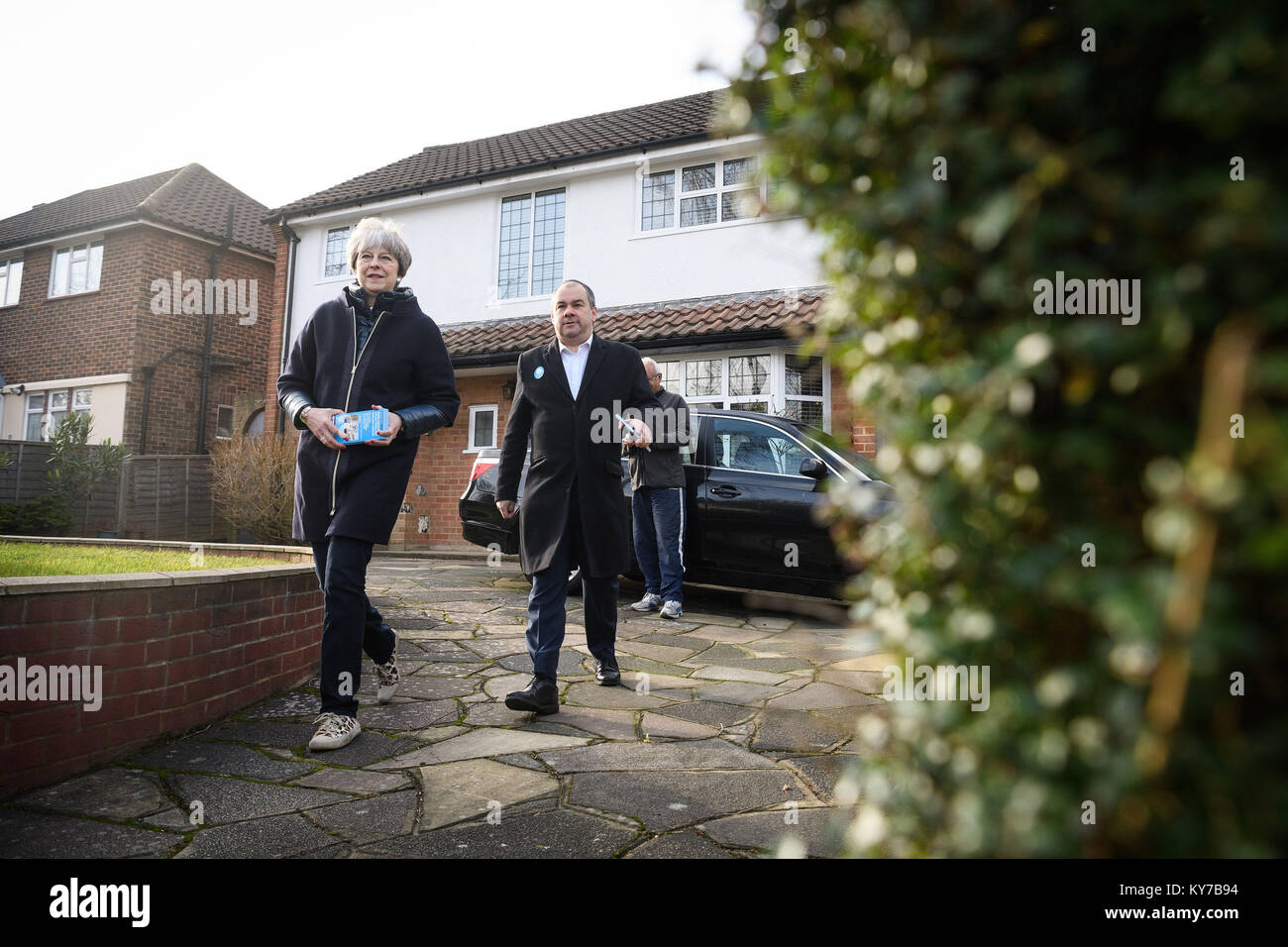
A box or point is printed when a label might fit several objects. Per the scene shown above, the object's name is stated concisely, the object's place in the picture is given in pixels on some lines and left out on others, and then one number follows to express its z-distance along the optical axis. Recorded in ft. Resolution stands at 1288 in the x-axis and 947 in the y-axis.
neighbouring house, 56.54
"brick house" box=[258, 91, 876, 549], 39.29
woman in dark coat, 11.01
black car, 21.33
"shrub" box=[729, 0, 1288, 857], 2.44
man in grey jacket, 21.45
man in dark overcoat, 13.04
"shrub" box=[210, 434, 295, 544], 41.91
